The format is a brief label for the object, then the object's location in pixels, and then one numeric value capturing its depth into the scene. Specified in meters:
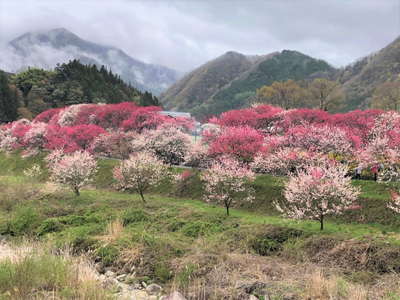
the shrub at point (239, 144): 24.45
